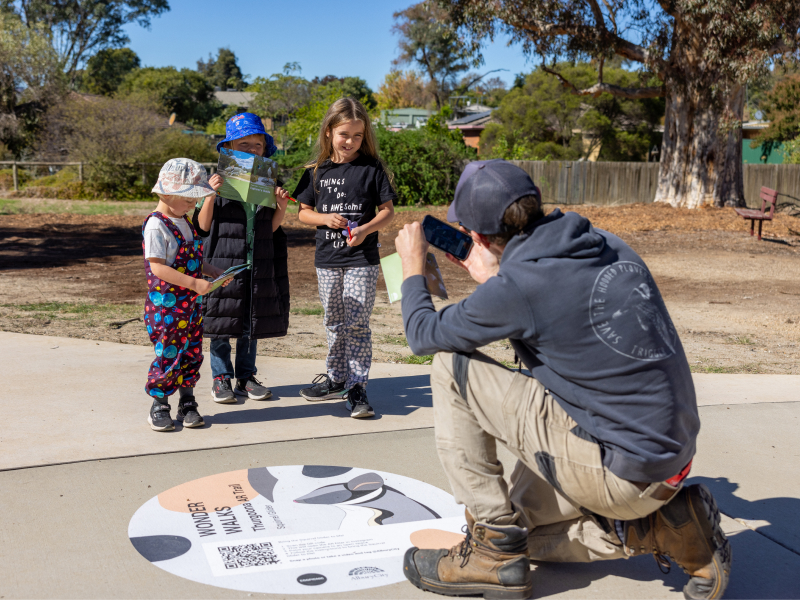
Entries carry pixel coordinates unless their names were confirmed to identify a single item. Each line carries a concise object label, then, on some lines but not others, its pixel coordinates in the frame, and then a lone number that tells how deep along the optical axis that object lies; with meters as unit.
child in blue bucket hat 4.36
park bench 16.69
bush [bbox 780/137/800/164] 33.79
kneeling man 2.17
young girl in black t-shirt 4.28
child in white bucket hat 3.76
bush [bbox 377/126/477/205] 23.84
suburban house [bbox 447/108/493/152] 52.34
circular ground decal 2.59
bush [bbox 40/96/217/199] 26.47
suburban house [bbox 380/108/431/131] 65.11
